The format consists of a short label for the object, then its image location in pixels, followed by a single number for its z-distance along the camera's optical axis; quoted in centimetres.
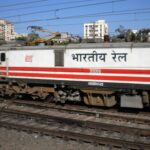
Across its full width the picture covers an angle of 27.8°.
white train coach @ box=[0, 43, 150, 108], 1327
